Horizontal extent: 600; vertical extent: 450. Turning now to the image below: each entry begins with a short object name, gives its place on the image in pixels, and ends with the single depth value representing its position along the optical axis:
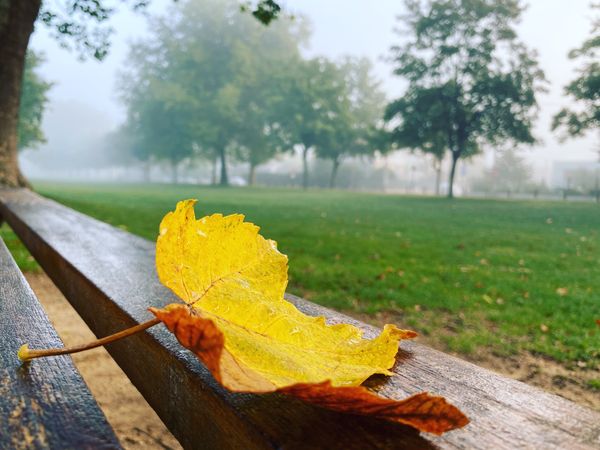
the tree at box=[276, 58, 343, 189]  35.06
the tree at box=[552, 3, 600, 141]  21.58
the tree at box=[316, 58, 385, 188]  36.47
